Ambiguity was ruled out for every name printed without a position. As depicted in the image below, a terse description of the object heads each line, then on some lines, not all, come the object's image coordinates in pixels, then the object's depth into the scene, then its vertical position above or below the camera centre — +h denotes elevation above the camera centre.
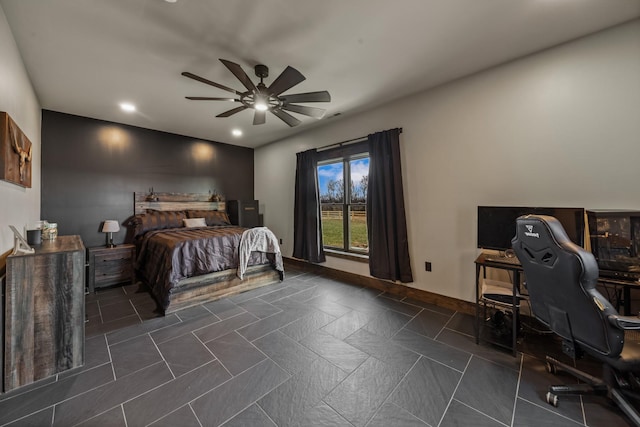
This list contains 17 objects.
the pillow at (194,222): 4.52 +0.00
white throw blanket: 3.45 -0.38
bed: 2.92 -0.47
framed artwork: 1.68 +0.59
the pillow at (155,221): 4.07 +0.05
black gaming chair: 1.27 -0.57
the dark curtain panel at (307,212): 4.35 +0.14
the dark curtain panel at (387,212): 3.25 +0.07
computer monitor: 2.02 -0.08
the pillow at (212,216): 4.81 +0.12
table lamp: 3.81 -0.06
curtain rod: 3.78 +1.26
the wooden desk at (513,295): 1.96 -0.68
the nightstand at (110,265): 3.48 -0.62
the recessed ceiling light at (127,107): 3.42 +1.71
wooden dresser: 1.62 -0.63
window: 4.03 +0.30
